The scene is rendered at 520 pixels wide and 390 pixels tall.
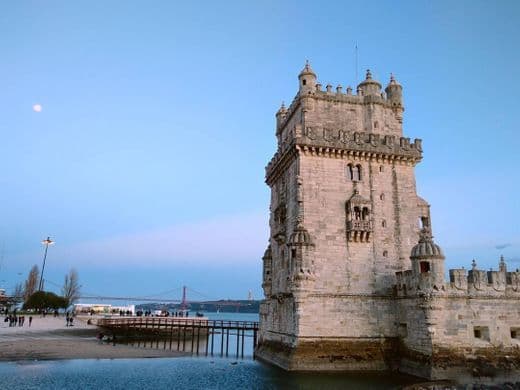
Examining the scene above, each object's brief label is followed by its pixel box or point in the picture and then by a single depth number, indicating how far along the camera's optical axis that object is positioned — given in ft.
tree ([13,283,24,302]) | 319.68
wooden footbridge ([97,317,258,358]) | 159.02
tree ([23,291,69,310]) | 212.02
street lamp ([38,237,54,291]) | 205.18
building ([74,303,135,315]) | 266.86
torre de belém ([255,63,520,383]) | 86.38
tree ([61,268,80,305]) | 287.07
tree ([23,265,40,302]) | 273.62
